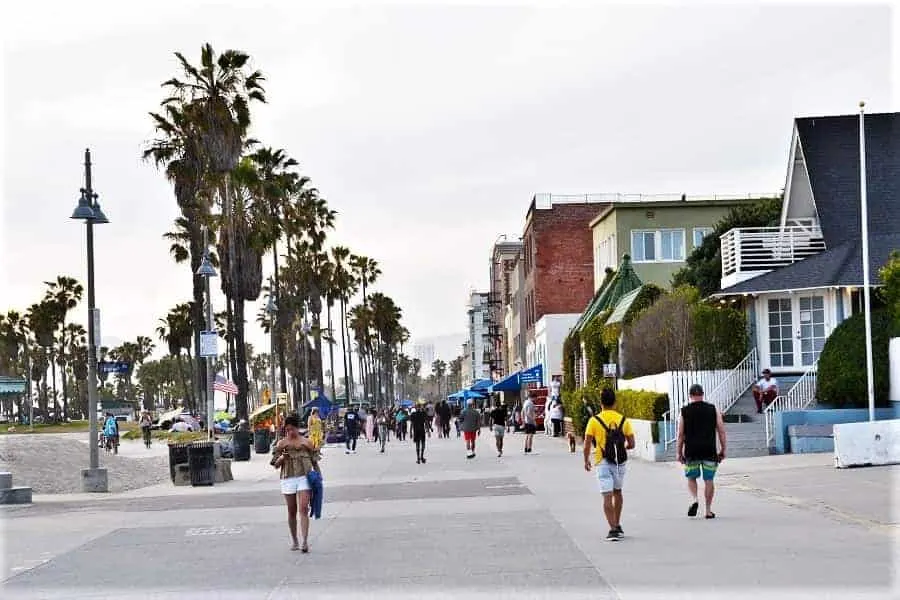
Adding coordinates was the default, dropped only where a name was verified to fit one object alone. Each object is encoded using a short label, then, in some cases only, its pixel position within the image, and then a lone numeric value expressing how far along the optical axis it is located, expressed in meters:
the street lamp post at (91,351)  27.22
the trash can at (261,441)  45.97
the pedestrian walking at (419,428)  34.97
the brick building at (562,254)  73.25
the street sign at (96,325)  28.34
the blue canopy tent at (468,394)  78.74
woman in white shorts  14.64
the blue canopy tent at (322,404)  58.62
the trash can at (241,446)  40.72
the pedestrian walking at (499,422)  36.09
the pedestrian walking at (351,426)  46.28
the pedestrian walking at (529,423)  36.75
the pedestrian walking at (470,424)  35.50
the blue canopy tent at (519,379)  67.25
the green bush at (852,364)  29.64
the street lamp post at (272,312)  52.94
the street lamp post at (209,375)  36.08
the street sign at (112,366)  67.00
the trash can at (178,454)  29.67
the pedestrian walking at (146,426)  56.83
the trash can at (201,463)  28.67
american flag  49.62
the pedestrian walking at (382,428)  45.56
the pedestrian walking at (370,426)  61.14
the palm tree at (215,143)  45.47
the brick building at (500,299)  105.07
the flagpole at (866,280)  26.84
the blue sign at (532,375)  67.00
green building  64.38
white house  33.09
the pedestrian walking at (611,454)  14.23
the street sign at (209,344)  36.25
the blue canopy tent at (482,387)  82.69
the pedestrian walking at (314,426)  37.94
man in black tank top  15.70
